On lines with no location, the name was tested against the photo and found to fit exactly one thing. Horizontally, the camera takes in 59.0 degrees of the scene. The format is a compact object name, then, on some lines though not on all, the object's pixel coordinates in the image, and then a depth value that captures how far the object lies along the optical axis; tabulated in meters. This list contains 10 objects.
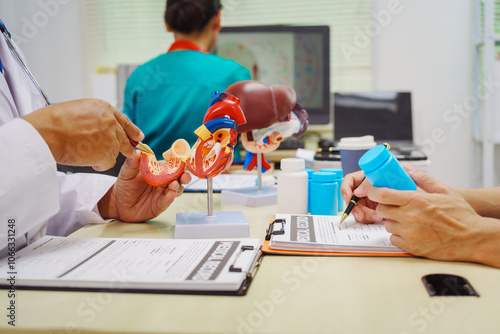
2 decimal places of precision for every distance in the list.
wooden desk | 0.52
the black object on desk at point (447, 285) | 0.60
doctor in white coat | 0.70
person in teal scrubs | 1.85
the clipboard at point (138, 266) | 0.62
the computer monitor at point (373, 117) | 2.44
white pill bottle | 1.03
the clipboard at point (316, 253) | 0.75
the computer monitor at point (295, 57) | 2.58
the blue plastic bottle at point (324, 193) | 1.03
